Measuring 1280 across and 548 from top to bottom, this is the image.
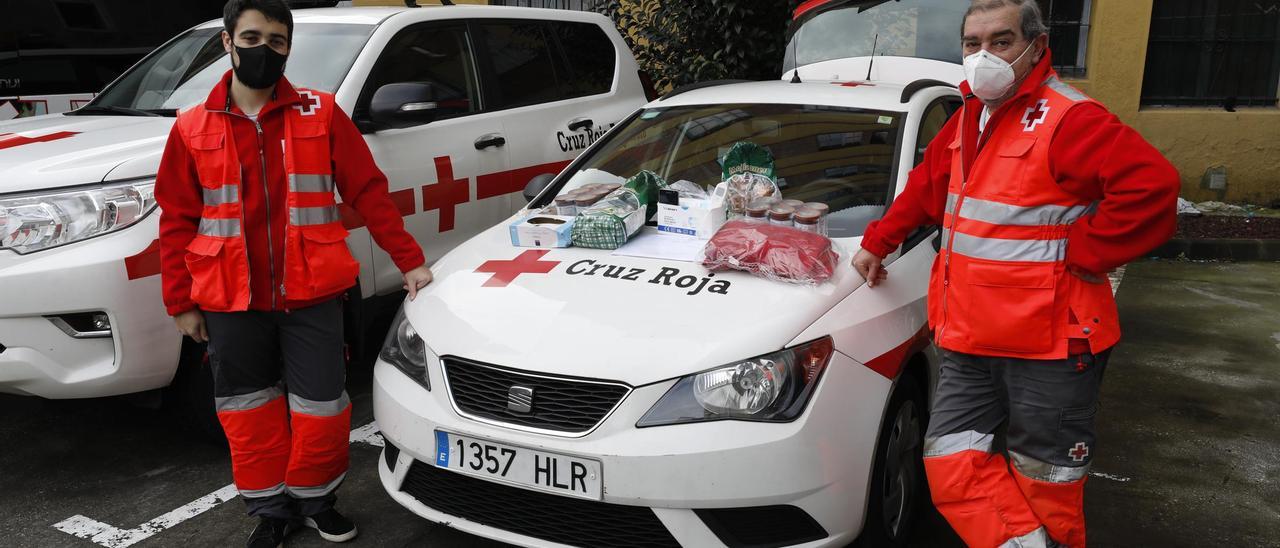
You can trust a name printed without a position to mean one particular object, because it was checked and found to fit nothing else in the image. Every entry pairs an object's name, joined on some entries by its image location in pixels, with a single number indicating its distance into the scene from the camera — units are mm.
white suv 3270
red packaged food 2955
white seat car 2527
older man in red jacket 2303
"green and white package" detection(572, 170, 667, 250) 3352
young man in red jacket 2912
